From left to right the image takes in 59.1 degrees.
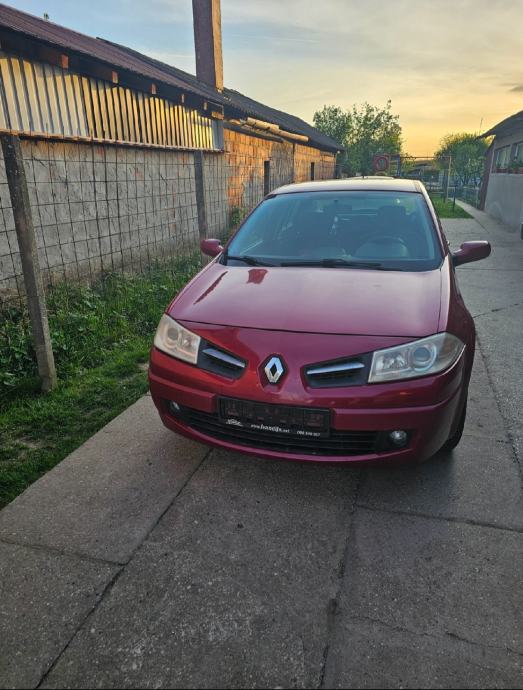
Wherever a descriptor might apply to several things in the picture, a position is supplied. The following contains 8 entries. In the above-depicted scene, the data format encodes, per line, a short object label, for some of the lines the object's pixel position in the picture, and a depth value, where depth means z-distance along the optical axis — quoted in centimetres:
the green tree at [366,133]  4883
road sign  2564
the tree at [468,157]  6048
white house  1525
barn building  493
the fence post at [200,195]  639
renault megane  213
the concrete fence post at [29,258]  311
